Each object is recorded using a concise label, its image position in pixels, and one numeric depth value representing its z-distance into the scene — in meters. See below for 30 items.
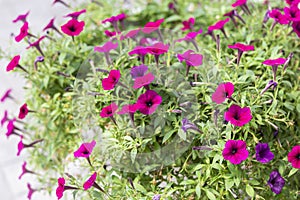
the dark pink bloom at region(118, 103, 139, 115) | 1.16
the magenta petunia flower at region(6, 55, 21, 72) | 1.29
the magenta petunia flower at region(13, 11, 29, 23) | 1.40
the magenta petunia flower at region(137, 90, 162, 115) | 1.17
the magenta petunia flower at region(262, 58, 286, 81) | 1.19
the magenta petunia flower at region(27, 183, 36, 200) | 1.38
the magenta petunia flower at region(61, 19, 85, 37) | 1.31
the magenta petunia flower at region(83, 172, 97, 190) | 1.15
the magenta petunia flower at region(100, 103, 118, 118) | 1.19
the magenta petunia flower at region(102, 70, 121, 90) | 1.18
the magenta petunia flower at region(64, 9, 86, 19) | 1.36
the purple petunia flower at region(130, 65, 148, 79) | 1.21
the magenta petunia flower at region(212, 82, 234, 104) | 1.17
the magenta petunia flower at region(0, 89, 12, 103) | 1.44
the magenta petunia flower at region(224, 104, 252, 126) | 1.15
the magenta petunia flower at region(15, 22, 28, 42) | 1.30
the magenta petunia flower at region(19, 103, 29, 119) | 1.32
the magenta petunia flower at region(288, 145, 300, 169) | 1.17
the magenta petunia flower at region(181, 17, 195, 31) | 1.42
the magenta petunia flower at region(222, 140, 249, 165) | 1.14
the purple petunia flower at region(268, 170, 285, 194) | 1.20
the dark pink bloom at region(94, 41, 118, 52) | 1.28
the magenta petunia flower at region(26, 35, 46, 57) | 1.32
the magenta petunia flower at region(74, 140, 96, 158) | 1.18
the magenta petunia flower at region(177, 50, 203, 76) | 1.22
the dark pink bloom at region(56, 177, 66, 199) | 1.17
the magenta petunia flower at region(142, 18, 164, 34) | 1.33
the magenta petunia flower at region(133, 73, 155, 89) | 1.17
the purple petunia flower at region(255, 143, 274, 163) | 1.17
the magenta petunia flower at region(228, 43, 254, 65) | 1.23
